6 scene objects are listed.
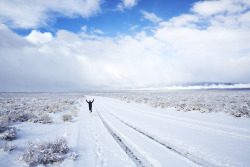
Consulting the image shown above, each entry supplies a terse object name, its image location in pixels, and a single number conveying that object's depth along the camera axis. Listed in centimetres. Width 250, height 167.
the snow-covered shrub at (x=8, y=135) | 608
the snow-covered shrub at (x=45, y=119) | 1086
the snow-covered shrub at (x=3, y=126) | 690
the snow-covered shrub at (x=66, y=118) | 1206
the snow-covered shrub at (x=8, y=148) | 487
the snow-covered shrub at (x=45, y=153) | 423
